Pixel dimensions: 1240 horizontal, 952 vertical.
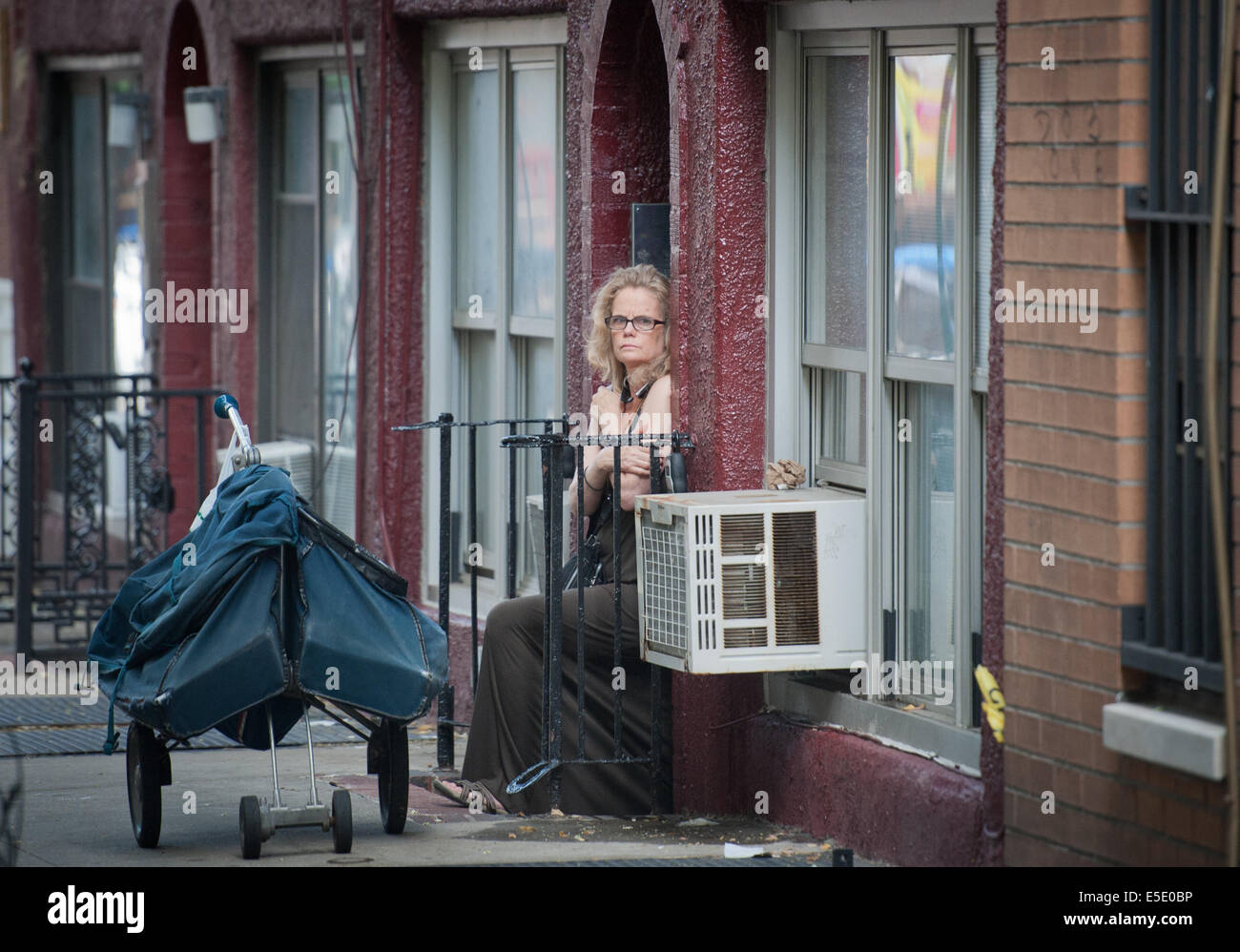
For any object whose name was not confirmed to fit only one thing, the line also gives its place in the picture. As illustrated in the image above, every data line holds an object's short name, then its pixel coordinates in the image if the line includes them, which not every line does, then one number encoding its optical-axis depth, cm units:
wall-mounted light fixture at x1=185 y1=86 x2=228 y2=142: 2386
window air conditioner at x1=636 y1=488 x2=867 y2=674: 1382
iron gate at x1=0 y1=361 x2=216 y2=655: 2192
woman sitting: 1541
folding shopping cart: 1290
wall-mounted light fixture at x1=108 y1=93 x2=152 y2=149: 2675
